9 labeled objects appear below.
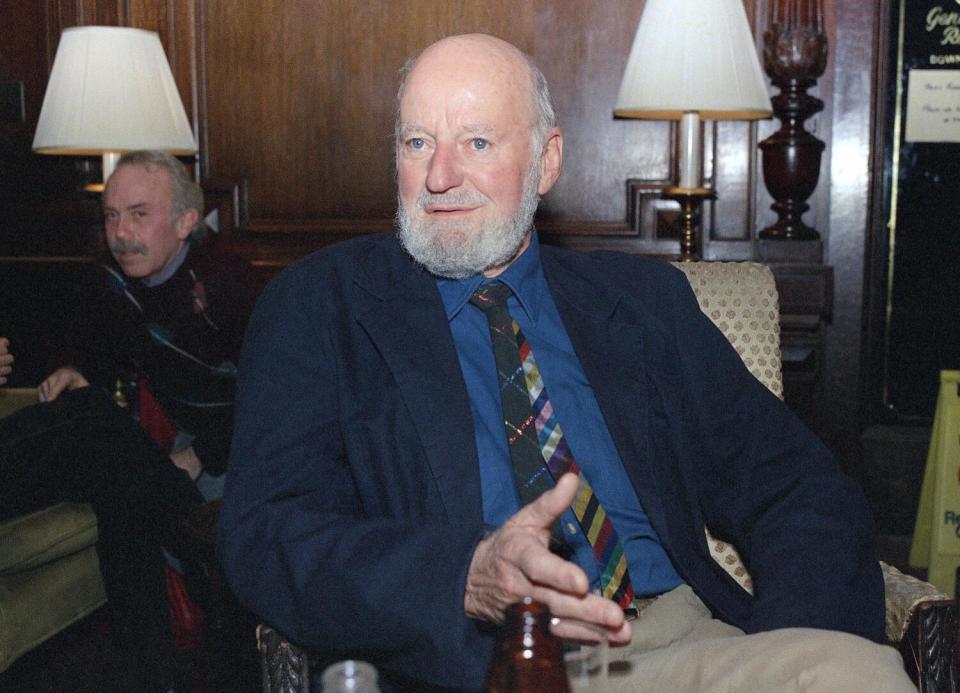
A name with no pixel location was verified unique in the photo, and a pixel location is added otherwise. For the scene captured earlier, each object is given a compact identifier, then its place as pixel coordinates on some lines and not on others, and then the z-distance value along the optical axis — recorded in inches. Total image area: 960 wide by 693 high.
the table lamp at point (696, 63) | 107.3
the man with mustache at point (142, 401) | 105.0
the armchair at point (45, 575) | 94.8
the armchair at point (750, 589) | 56.7
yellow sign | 125.6
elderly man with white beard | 53.2
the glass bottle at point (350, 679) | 28.7
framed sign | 132.6
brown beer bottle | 29.9
